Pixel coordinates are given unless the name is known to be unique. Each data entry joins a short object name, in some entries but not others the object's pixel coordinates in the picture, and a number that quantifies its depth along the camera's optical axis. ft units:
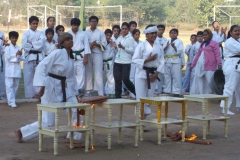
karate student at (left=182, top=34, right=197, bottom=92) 53.62
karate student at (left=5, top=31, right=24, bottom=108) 41.68
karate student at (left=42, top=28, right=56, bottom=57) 43.14
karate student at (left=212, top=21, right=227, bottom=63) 52.16
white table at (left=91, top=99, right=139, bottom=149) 26.00
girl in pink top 43.32
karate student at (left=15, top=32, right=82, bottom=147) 26.27
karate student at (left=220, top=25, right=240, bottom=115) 37.45
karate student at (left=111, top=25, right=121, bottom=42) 50.65
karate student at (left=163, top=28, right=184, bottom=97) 48.19
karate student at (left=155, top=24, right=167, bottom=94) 48.21
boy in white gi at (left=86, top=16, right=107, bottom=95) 45.87
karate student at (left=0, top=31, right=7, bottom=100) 44.91
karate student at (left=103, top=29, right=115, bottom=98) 47.37
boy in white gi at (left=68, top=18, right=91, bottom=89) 44.29
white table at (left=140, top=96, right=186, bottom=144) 27.58
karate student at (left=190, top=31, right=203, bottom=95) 51.48
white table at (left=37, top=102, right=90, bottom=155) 24.31
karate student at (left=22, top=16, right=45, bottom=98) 42.98
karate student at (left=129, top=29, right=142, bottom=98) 46.34
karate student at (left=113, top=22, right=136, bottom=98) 45.06
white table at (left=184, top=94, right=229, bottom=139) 29.27
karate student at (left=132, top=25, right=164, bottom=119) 31.35
